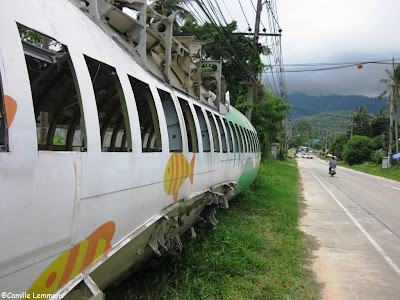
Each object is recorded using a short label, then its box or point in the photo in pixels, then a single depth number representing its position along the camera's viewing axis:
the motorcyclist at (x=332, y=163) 29.72
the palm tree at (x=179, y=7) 16.94
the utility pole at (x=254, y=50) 18.73
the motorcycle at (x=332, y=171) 29.71
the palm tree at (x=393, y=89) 42.34
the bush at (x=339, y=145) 81.56
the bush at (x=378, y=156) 49.78
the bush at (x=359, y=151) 59.09
